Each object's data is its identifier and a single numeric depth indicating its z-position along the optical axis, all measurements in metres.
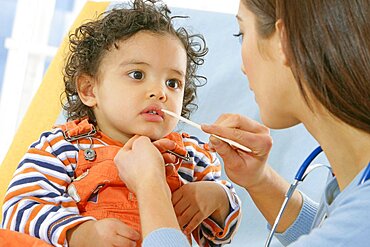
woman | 0.87
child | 1.07
